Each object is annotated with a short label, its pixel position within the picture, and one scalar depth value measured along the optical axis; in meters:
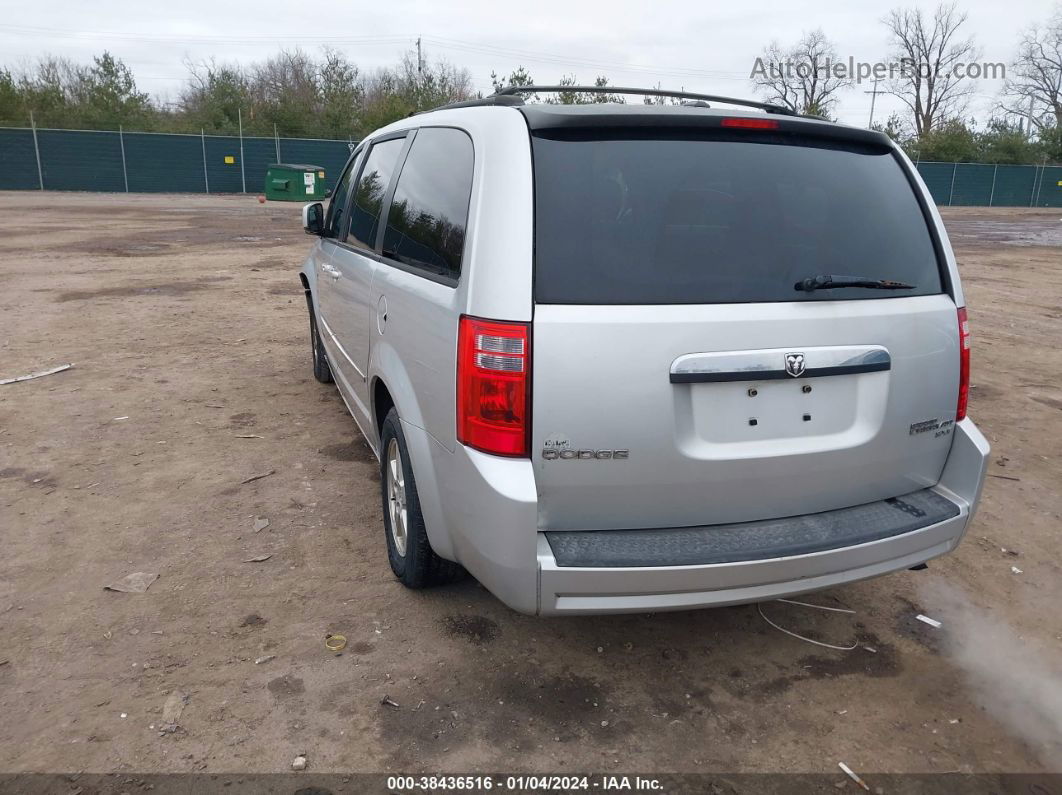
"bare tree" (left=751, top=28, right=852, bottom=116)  70.38
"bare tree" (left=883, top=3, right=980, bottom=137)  67.12
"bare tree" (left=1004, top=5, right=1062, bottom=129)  61.59
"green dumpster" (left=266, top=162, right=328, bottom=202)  30.86
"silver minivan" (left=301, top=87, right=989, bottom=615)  2.46
